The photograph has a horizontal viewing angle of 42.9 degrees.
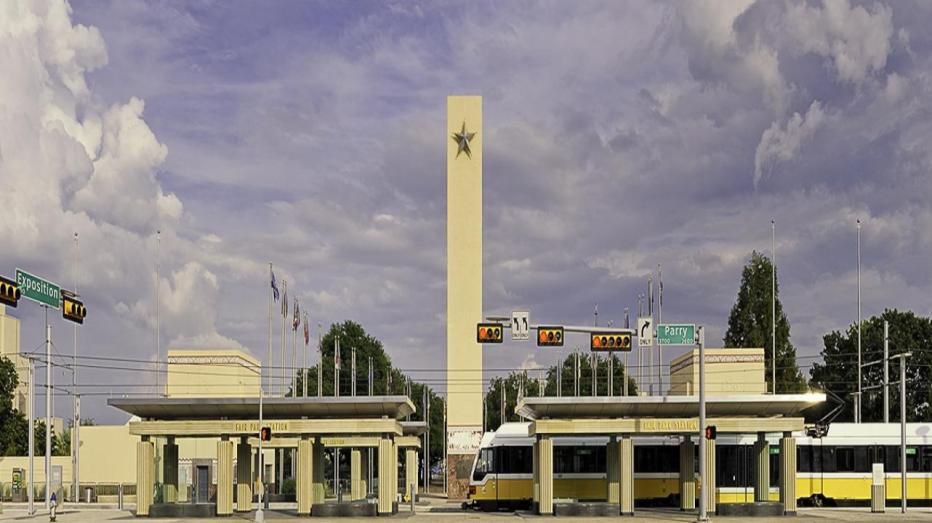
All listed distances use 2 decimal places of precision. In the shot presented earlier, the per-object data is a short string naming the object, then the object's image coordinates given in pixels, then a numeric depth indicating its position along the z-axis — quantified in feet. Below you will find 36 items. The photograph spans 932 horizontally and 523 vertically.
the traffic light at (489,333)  140.15
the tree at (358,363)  345.92
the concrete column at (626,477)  159.22
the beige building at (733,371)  257.75
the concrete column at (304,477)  162.09
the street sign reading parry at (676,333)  142.61
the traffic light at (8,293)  108.47
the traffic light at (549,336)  142.41
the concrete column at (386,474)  160.35
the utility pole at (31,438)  181.59
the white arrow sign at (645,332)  137.90
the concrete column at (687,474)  165.07
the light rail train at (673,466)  171.63
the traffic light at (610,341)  138.41
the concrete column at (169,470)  167.73
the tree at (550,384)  371.97
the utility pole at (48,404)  177.78
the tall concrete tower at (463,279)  239.30
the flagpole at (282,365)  250.37
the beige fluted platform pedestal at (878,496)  167.84
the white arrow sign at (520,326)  139.95
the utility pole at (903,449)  168.37
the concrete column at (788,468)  159.43
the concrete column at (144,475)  163.84
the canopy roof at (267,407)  159.02
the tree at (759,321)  298.97
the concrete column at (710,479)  159.33
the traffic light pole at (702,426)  145.59
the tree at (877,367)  308.19
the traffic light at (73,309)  124.77
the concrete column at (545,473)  159.74
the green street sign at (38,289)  118.52
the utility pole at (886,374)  226.25
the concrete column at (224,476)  161.99
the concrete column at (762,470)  162.50
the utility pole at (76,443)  248.11
